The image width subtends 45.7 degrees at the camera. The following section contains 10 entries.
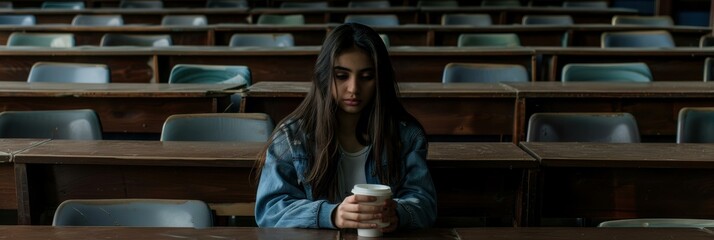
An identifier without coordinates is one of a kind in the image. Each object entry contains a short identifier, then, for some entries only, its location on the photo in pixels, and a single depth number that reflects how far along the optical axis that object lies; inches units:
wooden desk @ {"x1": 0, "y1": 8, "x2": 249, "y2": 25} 315.0
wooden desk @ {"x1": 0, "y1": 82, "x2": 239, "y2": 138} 142.2
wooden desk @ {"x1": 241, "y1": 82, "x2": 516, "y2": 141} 143.3
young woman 77.1
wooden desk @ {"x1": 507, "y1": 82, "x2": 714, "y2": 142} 141.3
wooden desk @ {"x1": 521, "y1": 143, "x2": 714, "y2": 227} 96.7
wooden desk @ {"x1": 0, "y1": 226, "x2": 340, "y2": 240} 65.3
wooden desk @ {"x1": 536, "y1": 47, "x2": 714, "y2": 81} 190.4
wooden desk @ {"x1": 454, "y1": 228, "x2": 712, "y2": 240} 65.3
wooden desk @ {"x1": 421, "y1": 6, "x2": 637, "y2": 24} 324.2
